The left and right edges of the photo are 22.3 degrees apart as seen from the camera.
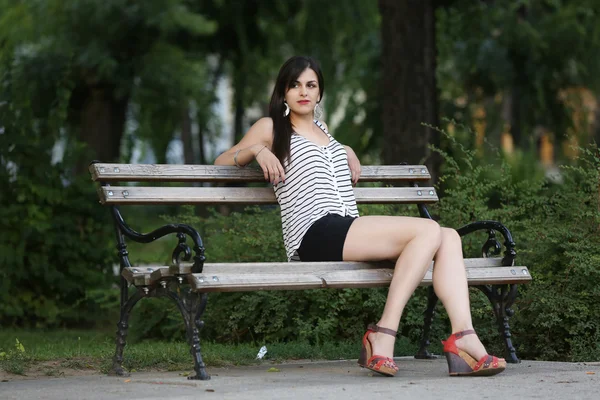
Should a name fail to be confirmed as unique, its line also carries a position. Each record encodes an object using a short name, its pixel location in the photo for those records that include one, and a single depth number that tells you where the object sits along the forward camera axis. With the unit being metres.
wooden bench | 6.75
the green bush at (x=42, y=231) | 11.72
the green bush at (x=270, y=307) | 9.38
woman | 6.97
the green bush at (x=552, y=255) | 8.54
